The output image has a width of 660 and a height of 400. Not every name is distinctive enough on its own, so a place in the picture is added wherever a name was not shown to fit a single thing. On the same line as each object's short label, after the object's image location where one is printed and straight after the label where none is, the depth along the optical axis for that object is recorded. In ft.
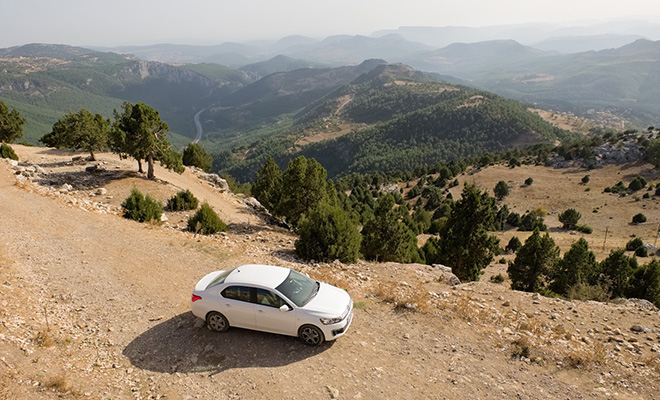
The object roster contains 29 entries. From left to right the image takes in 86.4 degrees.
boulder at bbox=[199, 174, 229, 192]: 131.79
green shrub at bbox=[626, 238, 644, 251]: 139.74
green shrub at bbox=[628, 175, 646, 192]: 215.10
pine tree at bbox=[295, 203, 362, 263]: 57.72
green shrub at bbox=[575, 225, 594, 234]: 175.71
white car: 32.50
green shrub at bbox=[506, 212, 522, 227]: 191.52
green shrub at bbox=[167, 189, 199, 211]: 81.30
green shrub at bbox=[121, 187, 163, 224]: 67.31
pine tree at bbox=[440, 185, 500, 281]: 77.10
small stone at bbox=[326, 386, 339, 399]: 28.12
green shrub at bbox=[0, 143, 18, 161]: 98.14
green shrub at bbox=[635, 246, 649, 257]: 131.76
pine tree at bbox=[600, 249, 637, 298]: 84.43
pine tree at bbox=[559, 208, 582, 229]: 180.86
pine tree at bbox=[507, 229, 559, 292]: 91.04
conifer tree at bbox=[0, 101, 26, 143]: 136.98
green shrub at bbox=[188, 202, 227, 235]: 66.95
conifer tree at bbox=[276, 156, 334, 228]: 85.51
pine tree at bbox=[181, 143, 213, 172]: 163.84
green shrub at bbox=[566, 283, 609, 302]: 63.33
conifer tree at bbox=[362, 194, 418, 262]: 74.13
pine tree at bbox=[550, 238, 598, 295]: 85.35
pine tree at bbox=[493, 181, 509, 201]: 234.17
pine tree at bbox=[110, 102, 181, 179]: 87.61
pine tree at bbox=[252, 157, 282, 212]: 130.18
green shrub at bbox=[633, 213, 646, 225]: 175.73
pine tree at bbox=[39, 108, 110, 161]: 104.17
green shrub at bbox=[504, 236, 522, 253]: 136.67
